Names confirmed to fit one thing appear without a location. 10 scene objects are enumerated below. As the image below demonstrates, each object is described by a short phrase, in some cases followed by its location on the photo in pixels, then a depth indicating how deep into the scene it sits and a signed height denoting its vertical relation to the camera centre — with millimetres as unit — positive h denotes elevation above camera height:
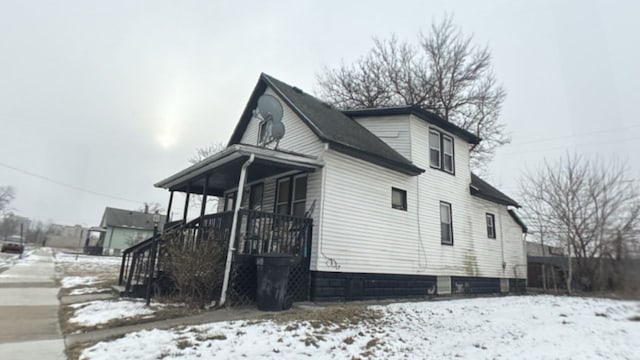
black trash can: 6234 -557
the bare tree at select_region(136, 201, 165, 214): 55834 +6729
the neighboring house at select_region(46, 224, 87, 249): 54531 +103
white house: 7581 +1592
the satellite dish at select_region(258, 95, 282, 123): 8891 +3804
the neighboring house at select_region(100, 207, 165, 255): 38719 +1809
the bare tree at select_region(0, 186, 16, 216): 56559 +7224
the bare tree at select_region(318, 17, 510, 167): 19125 +10413
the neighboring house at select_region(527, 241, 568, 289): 13270 -37
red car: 29934 -755
